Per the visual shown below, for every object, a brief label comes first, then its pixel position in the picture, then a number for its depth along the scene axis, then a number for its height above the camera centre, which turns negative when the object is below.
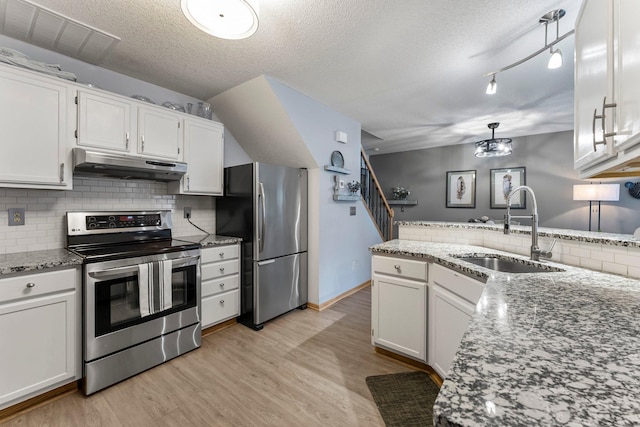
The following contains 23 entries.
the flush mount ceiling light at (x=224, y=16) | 1.42 +1.03
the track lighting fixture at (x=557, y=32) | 1.83 +1.29
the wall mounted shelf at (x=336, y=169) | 3.51 +0.54
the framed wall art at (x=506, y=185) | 5.15 +0.52
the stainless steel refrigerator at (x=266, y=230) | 2.94 -0.22
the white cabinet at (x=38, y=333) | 1.67 -0.78
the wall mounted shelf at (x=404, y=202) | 6.23 +0.22
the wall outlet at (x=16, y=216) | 2.11 -0.05
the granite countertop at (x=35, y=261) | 1.69 -0.34
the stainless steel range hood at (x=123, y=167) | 2.12 +0.36
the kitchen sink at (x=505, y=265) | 1.76 -0.37
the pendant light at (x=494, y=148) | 3.94 +0.92
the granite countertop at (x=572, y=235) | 1.47 -0.14
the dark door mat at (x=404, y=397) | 1.70 -1.24
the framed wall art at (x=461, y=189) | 5.60 +0.47
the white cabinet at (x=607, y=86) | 0.83 +0.45
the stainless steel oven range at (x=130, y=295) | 1.96 -0.66
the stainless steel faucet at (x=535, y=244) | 1.83 -0.20
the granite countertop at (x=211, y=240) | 2.73 -0.30
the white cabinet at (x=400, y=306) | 2.14 -0.75
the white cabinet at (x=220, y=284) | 2.72 -0.74
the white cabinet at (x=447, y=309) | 1.68 -0.64
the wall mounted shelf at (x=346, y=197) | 3.69 +0.19
